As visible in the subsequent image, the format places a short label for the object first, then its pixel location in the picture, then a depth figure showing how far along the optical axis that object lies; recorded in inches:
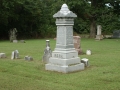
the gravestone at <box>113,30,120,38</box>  1340.8
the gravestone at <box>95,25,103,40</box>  1145.5
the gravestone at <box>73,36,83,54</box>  599.2
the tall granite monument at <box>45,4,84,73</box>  387.2
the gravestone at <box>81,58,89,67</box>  418.9
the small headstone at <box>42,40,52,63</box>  465.0
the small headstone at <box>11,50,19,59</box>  511.5
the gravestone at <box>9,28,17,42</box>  1121.9
